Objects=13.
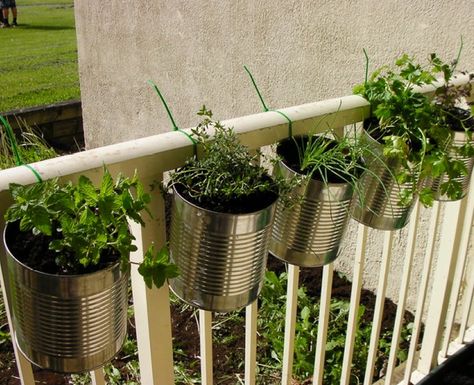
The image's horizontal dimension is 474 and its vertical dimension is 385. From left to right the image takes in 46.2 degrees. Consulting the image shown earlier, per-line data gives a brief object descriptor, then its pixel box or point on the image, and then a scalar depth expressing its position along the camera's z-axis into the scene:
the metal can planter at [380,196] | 1.48
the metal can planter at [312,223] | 1.28
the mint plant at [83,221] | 0.92
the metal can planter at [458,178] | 1.62
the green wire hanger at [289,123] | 1.39
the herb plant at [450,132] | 1.50
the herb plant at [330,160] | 1.28
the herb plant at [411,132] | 1.47
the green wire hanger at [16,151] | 1.00
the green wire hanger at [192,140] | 1.23
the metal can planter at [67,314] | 0.92
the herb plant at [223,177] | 1.14
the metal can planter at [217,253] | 1.08
